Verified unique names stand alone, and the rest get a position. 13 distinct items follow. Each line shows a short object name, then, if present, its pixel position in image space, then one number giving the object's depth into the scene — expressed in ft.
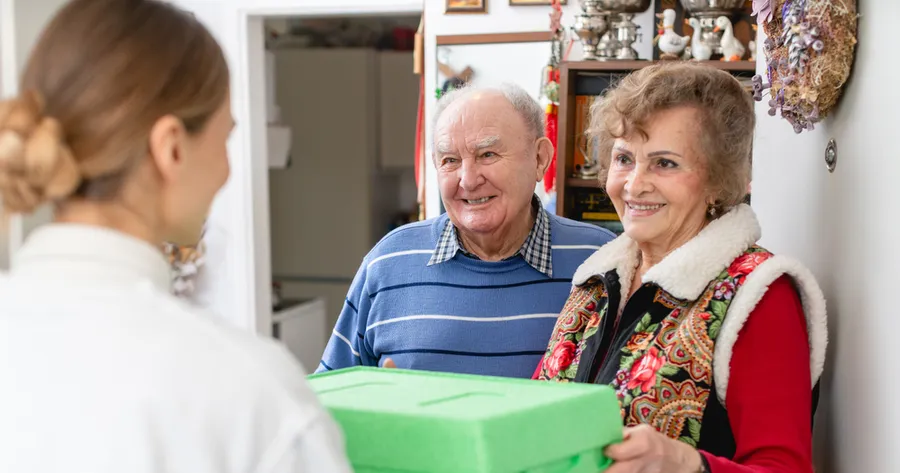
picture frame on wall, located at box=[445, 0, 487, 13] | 13.34
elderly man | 6.16
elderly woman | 4.05
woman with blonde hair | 2.54
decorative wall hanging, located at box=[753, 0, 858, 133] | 4.29
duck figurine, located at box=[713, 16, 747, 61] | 11.66
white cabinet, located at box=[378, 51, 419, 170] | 19.83
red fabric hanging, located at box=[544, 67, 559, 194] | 12.61
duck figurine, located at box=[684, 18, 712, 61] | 11.78
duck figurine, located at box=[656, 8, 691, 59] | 11.95
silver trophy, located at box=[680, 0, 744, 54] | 11.71
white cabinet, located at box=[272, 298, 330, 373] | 16.67
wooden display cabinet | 12.06
